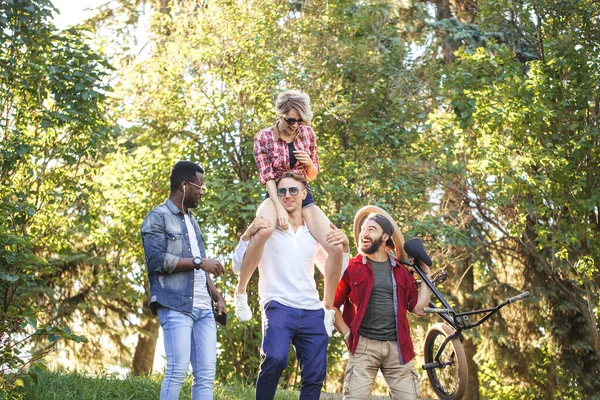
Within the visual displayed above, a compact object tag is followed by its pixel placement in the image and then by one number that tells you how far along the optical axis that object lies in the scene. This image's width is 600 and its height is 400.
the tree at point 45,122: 8.37
